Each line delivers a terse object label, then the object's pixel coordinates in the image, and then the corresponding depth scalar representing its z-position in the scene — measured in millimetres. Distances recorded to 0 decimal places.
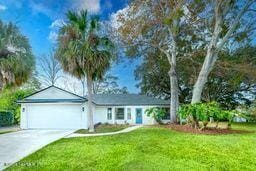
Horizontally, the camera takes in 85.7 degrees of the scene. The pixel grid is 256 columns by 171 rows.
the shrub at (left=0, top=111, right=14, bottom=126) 13559
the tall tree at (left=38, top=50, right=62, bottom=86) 18324
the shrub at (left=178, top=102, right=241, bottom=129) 8048
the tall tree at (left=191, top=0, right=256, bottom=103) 9317
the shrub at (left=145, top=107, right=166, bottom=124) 10373
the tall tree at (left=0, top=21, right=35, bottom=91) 8880
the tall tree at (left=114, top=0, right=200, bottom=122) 9593
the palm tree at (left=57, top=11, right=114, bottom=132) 8520
